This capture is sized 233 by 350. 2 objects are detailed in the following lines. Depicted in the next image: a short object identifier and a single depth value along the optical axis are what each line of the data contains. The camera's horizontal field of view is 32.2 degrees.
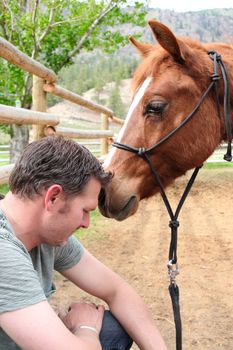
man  1.15
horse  2.16
